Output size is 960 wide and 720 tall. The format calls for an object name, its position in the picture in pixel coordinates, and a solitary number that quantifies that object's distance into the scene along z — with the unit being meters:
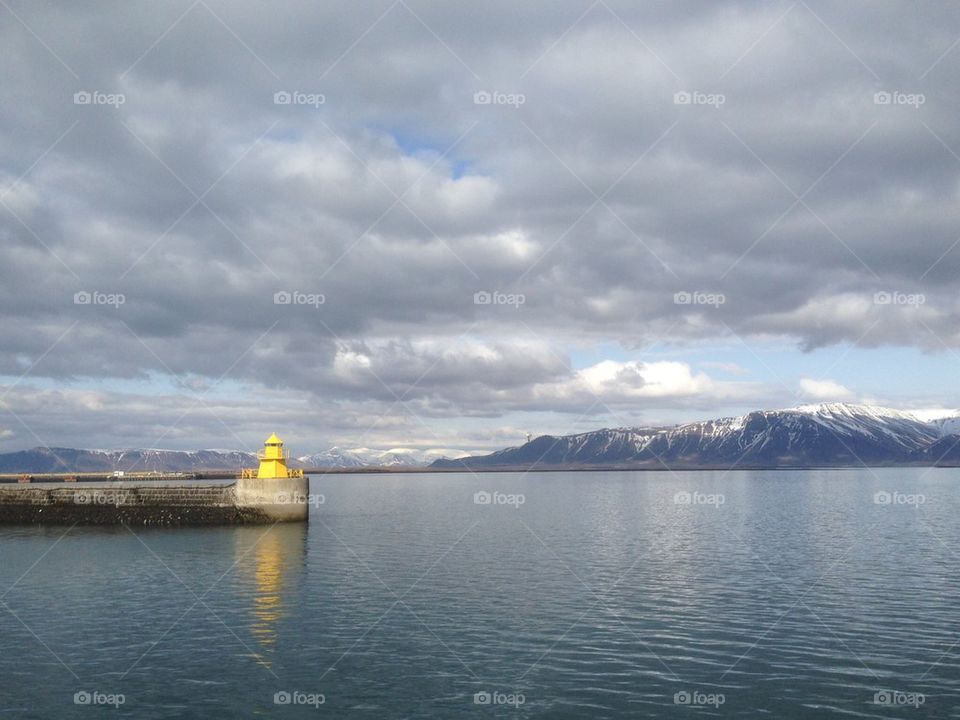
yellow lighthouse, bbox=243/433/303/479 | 76.69
